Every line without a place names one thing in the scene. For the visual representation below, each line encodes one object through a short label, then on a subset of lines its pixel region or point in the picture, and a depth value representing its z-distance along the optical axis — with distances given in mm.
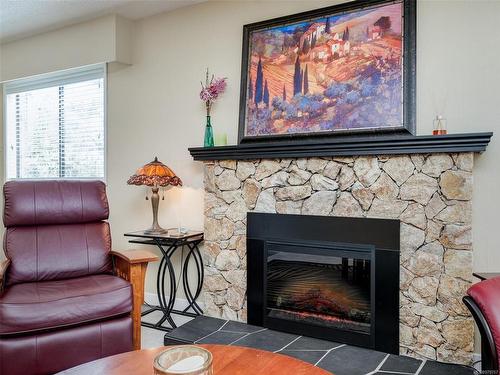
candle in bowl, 963
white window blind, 3977
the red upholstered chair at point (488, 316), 1337
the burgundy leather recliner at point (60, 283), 2000
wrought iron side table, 2955
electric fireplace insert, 2418
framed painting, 2441
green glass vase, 3070
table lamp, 3088
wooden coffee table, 1284
